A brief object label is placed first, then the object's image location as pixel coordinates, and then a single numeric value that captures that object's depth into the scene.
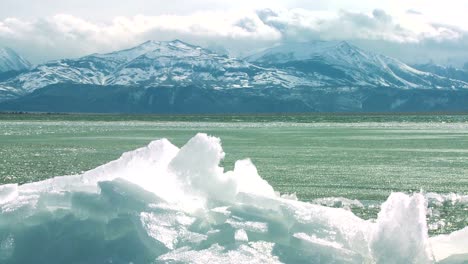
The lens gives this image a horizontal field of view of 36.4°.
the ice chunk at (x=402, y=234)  12.84
